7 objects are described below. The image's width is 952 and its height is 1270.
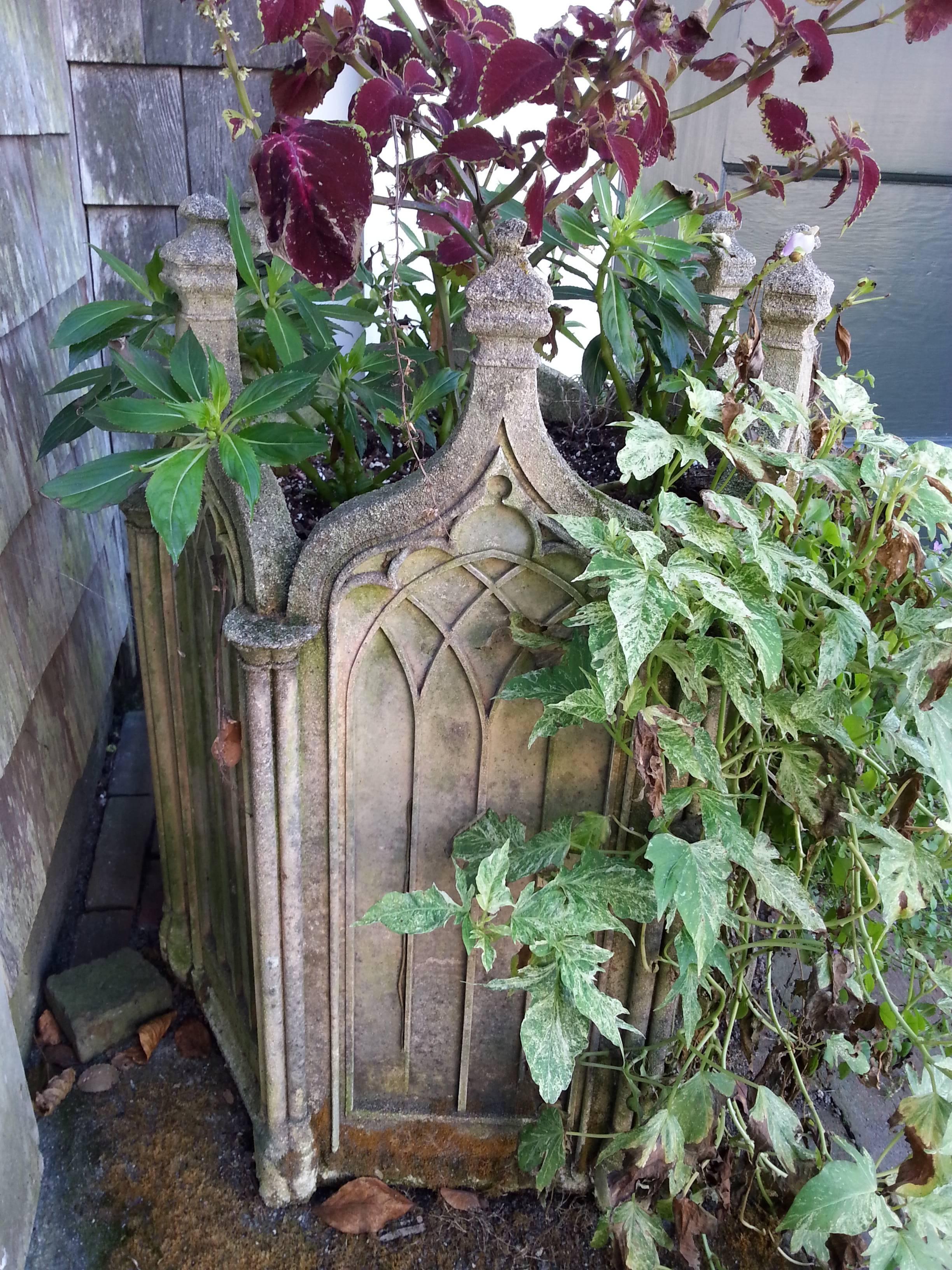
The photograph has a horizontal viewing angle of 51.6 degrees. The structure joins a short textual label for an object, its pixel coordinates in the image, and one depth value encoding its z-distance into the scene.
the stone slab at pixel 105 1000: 1.72
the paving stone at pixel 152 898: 2.04
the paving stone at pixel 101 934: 1.96
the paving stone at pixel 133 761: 2.43
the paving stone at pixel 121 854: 2.09
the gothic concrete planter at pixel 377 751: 1.14
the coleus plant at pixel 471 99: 0.92
